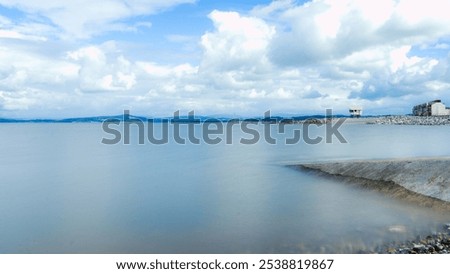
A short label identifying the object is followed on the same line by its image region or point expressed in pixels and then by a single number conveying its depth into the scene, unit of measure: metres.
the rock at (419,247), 17.33
